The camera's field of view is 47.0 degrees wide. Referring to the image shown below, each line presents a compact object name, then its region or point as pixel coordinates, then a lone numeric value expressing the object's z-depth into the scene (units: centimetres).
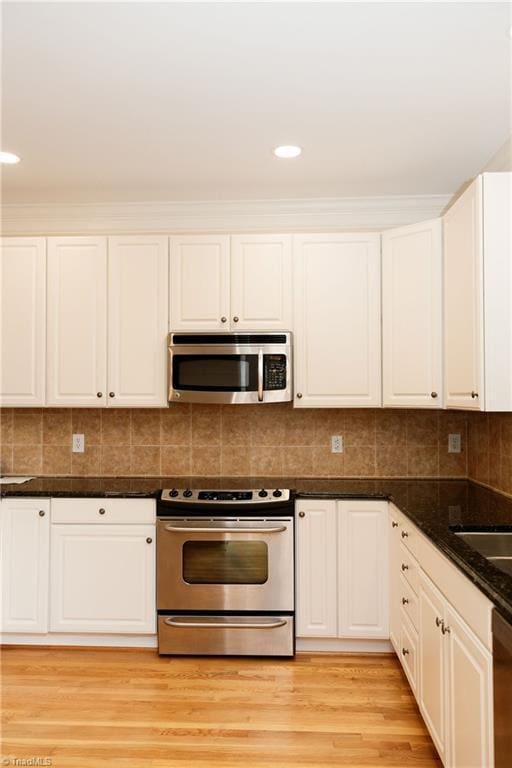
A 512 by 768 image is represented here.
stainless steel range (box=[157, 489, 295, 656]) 315
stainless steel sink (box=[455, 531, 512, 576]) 232
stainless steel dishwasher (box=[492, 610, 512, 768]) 142
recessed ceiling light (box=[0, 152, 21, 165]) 299
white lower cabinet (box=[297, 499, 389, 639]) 317
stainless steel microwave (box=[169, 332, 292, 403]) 336
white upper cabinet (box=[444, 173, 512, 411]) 237
